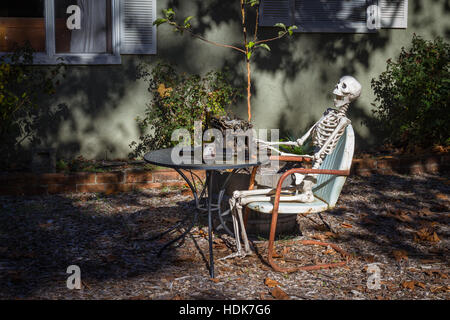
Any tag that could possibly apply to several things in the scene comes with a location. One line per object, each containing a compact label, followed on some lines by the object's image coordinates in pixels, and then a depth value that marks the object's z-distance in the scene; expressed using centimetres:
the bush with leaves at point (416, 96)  743
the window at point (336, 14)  757
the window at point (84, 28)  712
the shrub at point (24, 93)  656
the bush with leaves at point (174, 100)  693
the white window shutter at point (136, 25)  716
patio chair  393
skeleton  412
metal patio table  377
